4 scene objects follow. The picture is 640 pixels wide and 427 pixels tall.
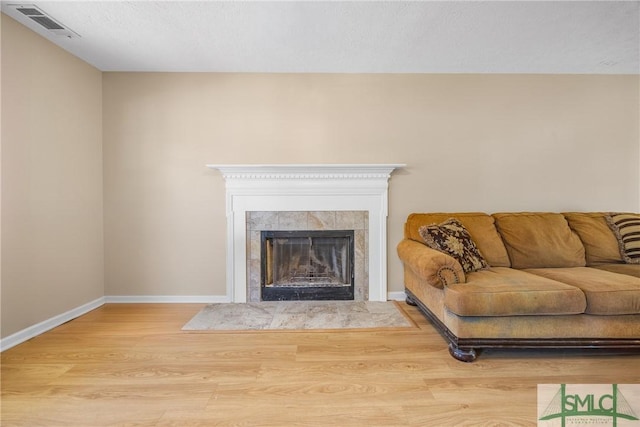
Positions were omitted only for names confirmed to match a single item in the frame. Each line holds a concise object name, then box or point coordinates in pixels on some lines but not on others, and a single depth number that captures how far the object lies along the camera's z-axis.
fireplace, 3.11
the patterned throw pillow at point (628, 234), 2.67
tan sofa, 1.96
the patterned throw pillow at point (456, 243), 2.37
